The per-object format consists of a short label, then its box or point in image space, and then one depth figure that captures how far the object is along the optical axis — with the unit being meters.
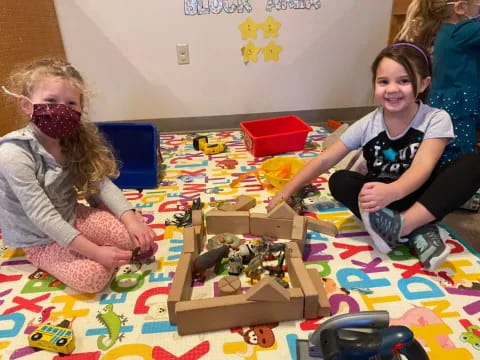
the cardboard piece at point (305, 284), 0.69
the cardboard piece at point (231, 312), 0.67
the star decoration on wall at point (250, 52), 1.78
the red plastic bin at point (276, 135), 1.48
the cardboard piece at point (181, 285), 0.68
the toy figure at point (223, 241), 0.90
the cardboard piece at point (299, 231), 0.87
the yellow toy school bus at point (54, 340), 0.65
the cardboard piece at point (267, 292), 0.66
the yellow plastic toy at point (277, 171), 1.20
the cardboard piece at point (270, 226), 0.94
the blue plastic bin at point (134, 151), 1.26
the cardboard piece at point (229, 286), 0.73
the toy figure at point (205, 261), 0.80
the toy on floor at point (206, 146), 1.55
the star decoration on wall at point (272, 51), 1.79
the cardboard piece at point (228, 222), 0.96
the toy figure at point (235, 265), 0.82
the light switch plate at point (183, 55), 1.75
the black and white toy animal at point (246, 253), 0.85
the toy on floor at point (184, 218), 1.04
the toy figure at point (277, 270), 0.81
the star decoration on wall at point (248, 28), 1.74
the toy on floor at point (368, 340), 0.46
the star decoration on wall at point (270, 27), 1.75
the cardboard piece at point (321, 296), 0.70
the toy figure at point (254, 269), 0.81
